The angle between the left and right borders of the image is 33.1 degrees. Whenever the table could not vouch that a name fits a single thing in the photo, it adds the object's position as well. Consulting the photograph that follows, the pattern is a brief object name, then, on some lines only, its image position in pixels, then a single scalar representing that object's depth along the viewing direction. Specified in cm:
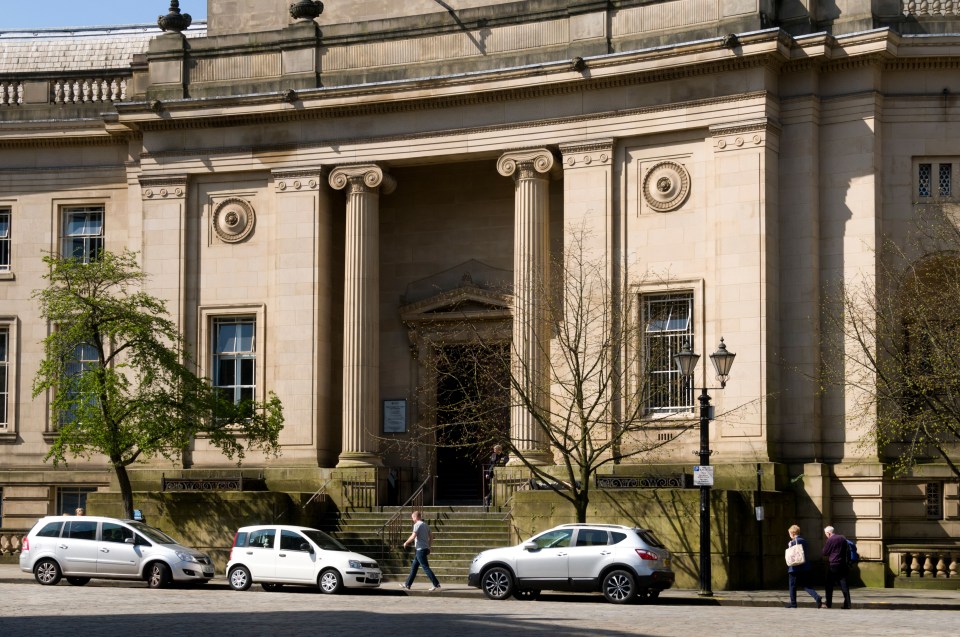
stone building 3709
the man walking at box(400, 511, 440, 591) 3359
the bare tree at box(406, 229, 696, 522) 3634
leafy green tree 3731
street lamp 3174
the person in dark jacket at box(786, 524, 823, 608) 2978
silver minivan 3356
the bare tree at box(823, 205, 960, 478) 3381
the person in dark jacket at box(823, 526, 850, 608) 2977
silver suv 2975
